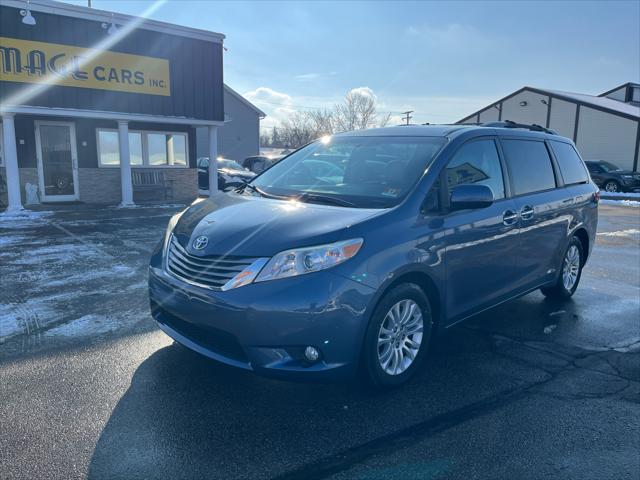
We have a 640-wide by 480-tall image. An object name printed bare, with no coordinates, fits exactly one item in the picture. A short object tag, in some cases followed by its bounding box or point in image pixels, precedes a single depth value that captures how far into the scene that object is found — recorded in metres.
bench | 15.86
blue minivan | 3.04
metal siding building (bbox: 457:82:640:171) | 33.34
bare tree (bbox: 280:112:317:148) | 73.94
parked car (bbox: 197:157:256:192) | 19.81
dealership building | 12.55
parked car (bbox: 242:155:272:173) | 26.97
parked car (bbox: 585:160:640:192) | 25.67
